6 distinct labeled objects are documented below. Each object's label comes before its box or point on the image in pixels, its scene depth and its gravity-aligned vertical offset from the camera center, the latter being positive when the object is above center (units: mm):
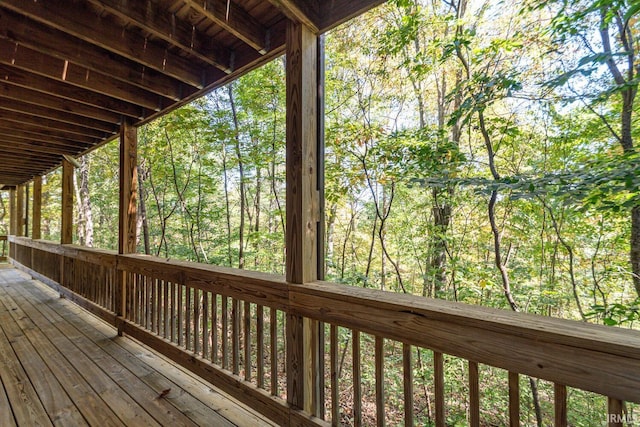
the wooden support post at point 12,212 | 8625 +133
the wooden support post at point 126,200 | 3332 +187
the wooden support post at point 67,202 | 4984 +246
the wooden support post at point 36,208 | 6523 +179
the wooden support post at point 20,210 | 7907 +177
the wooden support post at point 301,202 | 1681 +81
